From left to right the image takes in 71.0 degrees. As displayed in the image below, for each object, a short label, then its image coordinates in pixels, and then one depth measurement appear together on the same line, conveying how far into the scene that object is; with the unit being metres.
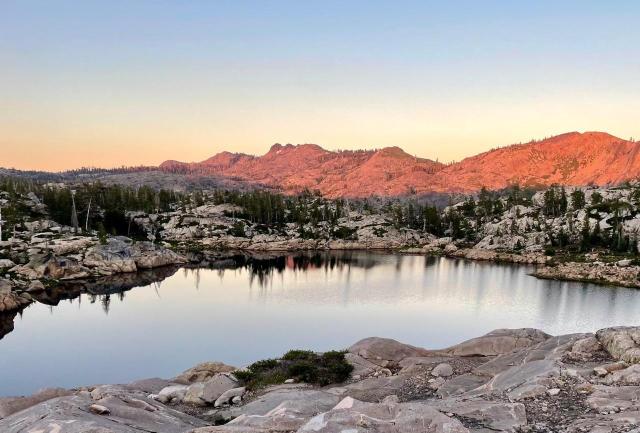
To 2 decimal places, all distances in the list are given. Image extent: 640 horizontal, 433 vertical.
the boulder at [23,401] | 19.67
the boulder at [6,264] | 82.69
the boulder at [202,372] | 30.73
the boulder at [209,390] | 24.08
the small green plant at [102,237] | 107.00
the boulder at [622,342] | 20.25
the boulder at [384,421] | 12.95
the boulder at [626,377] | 17.17
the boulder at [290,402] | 17.69
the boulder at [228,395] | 23.75
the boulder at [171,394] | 24.52
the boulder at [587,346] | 22.58
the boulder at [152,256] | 110.88
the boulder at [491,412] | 14.27
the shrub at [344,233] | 178.38
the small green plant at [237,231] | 169.88
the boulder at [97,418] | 14.40
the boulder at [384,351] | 29.43
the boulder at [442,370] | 24.39
